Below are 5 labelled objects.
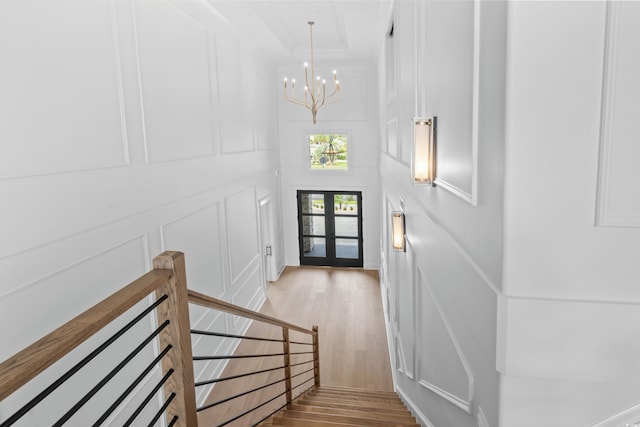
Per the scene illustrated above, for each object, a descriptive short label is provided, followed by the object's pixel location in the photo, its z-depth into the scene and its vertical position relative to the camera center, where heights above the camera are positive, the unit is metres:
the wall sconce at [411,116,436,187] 2.19 +0.02
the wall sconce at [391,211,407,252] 3.75 -0.72
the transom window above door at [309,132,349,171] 9.41 +0.12
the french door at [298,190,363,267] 9.65 -1.70
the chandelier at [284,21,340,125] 8.97 +1.36
